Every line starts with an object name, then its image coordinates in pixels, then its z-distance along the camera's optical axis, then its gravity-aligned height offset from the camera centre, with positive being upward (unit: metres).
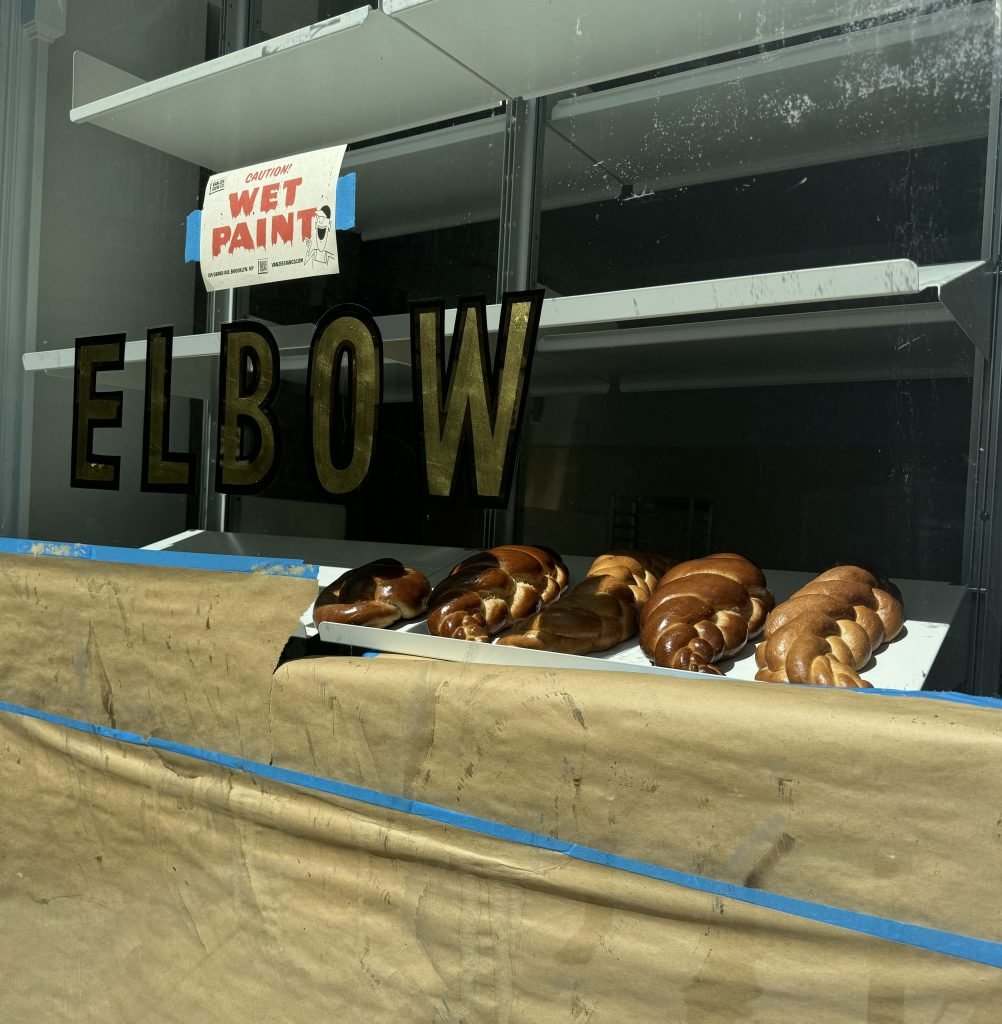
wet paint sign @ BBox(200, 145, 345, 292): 1.01 +0.32
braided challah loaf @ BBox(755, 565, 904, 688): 0.72 -0.09
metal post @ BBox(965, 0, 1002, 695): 0.73 +0.03
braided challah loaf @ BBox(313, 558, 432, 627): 0.92 -0.10
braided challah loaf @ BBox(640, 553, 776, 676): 0.78 -0.09
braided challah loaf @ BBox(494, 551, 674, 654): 0.84 -0.10
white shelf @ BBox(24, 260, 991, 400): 0.71 +0.17
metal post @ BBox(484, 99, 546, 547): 1.00 +0.33
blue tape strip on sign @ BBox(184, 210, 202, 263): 1.13 +0.32
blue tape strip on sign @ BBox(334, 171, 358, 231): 1.00 +0.33
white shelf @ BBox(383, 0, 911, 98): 0.84 +0.49
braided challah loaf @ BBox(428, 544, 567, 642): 0.90 -0.09
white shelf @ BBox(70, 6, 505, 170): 1.03 +0.50
